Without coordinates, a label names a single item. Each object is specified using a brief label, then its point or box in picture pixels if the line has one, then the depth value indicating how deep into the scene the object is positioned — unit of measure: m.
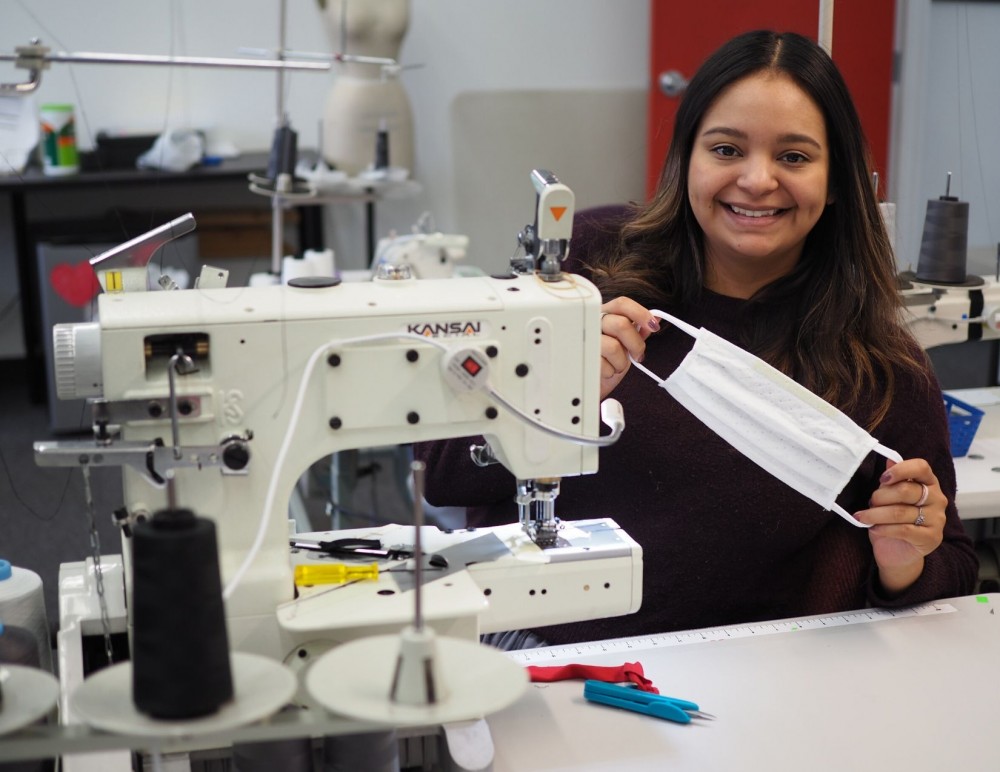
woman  1.73
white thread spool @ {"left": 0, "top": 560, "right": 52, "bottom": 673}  1.29
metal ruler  1.45
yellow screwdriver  1.26
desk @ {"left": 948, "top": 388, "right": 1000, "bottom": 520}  2.04
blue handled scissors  1.30
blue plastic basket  2.26
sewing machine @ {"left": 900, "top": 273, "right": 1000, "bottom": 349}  2.32
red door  3.73
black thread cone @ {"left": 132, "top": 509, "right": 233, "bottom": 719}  0.85
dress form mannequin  4.27
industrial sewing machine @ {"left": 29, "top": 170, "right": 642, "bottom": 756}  1.16
